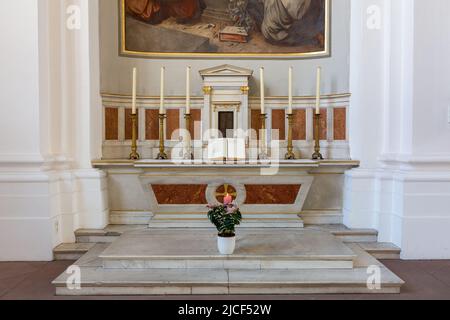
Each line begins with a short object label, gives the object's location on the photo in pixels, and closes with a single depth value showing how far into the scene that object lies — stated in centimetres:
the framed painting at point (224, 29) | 614
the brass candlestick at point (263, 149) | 563
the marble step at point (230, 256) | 397
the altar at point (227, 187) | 517
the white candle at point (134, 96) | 547
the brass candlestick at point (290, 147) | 556
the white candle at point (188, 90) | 553
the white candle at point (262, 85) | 542
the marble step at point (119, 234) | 505
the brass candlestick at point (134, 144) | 558
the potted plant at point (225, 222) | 394
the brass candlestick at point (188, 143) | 557
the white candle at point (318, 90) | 551
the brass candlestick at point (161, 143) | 555
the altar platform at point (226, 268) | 366
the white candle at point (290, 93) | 547
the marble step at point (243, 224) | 528
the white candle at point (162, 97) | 547
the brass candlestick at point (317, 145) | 559
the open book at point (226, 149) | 528
